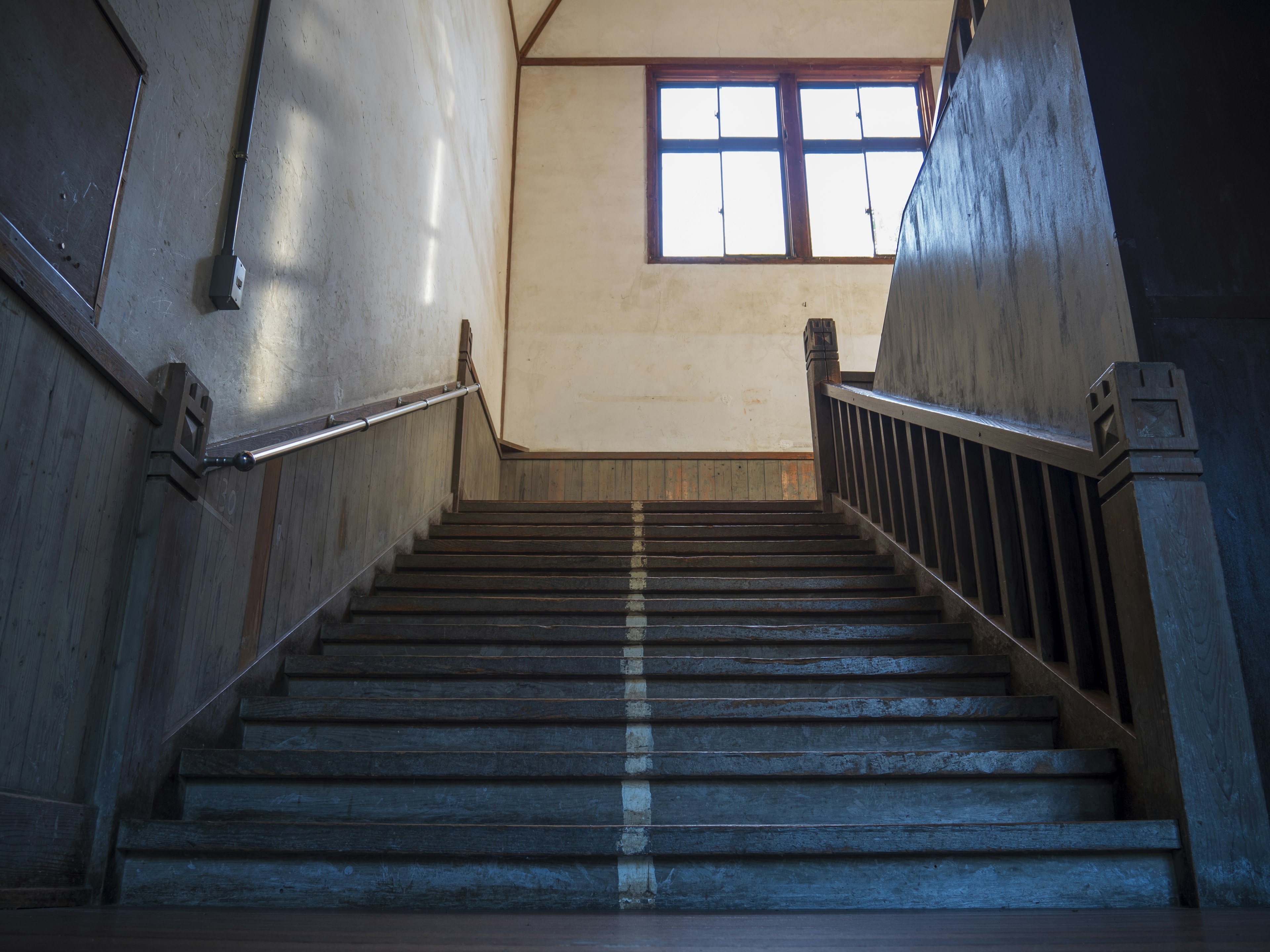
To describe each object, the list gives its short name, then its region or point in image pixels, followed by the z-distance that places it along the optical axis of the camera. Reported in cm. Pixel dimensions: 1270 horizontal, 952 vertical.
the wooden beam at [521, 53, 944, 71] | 881
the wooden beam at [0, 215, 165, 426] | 165
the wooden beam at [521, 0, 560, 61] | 877
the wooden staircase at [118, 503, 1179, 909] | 186
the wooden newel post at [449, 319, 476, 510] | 535
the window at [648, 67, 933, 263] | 824
